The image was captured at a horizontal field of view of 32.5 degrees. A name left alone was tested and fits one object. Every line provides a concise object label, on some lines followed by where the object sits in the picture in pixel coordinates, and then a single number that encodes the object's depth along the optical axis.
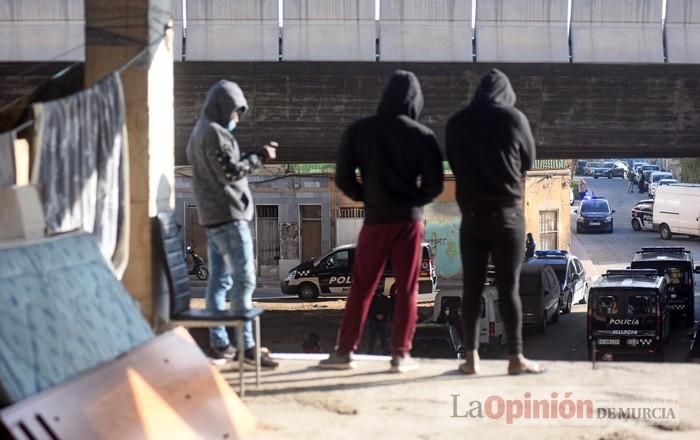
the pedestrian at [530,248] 41.41
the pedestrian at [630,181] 78.69
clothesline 7.32
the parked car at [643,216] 59.53
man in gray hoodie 7.31
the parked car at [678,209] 53.41
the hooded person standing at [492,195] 7.13
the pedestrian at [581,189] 74.30
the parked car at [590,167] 87.10
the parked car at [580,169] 86.29
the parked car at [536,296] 29.98
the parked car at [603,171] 85.88
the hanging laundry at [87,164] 6.57
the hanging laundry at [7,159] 6.79
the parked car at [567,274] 35.37
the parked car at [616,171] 85.81
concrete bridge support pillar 7.38
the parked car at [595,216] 60.03
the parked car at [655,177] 69.50
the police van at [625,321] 25.91
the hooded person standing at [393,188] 7.25
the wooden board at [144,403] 5.16
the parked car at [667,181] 62.51
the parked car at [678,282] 33.12
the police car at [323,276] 37.41
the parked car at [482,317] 25.22
